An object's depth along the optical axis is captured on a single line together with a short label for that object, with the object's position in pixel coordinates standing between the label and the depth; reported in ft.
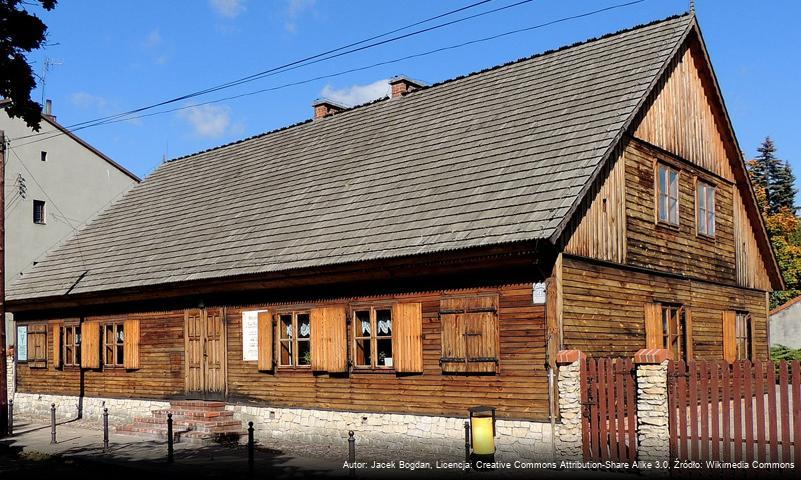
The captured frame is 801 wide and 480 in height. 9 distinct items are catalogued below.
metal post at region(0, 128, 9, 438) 70.95
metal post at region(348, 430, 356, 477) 45.94
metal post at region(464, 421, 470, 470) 48.58
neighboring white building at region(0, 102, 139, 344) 128.77
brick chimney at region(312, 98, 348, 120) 94.63
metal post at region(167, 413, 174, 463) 54.34
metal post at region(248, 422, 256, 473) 49.55
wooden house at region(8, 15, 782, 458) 53.47
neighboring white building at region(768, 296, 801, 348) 116.26
